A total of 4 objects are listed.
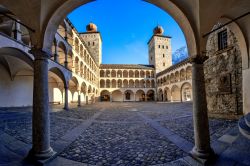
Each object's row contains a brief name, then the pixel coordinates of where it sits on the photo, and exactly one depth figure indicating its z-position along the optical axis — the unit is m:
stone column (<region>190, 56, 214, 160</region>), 3.91
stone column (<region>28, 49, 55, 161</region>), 3.83
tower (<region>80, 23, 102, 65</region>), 49.28
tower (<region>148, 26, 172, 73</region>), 54.50
